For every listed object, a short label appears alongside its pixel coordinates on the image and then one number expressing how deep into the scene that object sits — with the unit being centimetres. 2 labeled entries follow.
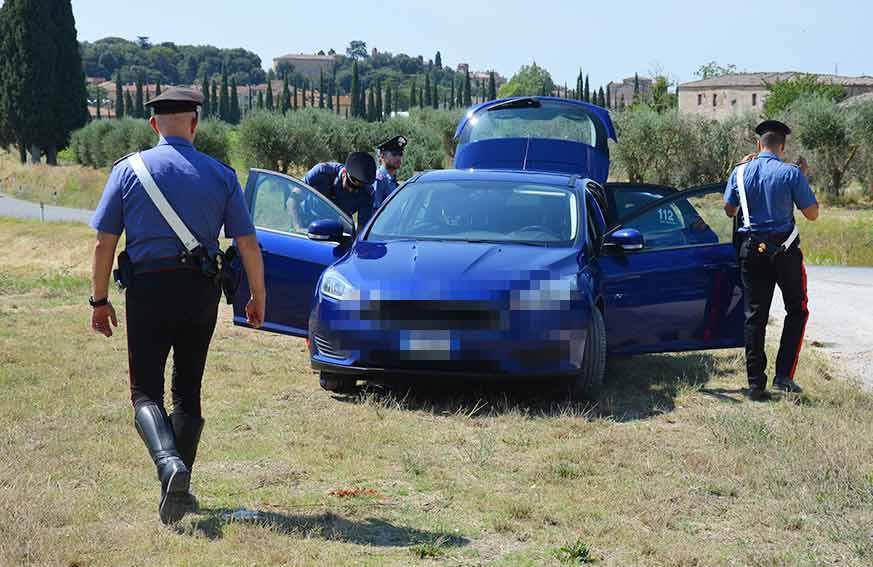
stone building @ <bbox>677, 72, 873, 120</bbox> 12294
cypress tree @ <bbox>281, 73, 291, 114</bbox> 9635
